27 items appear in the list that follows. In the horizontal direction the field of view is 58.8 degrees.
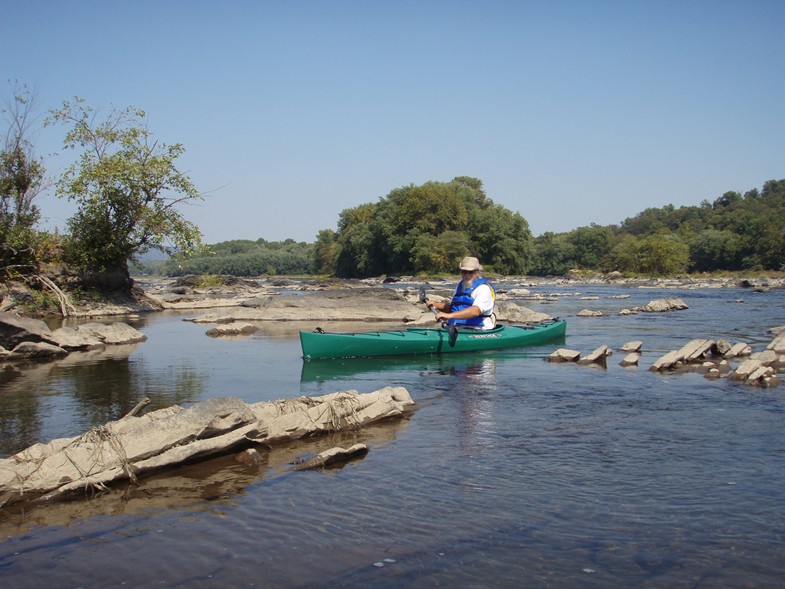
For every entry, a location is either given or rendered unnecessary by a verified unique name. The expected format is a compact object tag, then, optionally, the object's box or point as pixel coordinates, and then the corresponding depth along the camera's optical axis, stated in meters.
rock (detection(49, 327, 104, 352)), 13.48
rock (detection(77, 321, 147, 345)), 14.76
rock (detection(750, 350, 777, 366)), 11.07
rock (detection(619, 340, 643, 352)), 13.42
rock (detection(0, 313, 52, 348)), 12.61
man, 12.66
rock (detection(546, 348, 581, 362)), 12.37
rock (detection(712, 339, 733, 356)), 12.58
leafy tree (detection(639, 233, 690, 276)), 65.31
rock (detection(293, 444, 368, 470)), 6.04
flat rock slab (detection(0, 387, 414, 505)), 5.24
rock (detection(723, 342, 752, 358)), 12.27
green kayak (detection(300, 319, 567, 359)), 12.12
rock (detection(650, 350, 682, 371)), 11.20
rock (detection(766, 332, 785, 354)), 12.15
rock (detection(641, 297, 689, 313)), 24.55
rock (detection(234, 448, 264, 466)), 6.16
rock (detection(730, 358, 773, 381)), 9.77
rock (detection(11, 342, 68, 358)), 12.54
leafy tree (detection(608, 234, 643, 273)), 68.19
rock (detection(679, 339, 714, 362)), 11.80
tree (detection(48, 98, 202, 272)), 22.05
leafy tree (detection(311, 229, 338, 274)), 92.10
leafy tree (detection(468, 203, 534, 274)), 67.00
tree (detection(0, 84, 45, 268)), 20.05
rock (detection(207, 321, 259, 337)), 16.86
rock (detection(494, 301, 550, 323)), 19.75
